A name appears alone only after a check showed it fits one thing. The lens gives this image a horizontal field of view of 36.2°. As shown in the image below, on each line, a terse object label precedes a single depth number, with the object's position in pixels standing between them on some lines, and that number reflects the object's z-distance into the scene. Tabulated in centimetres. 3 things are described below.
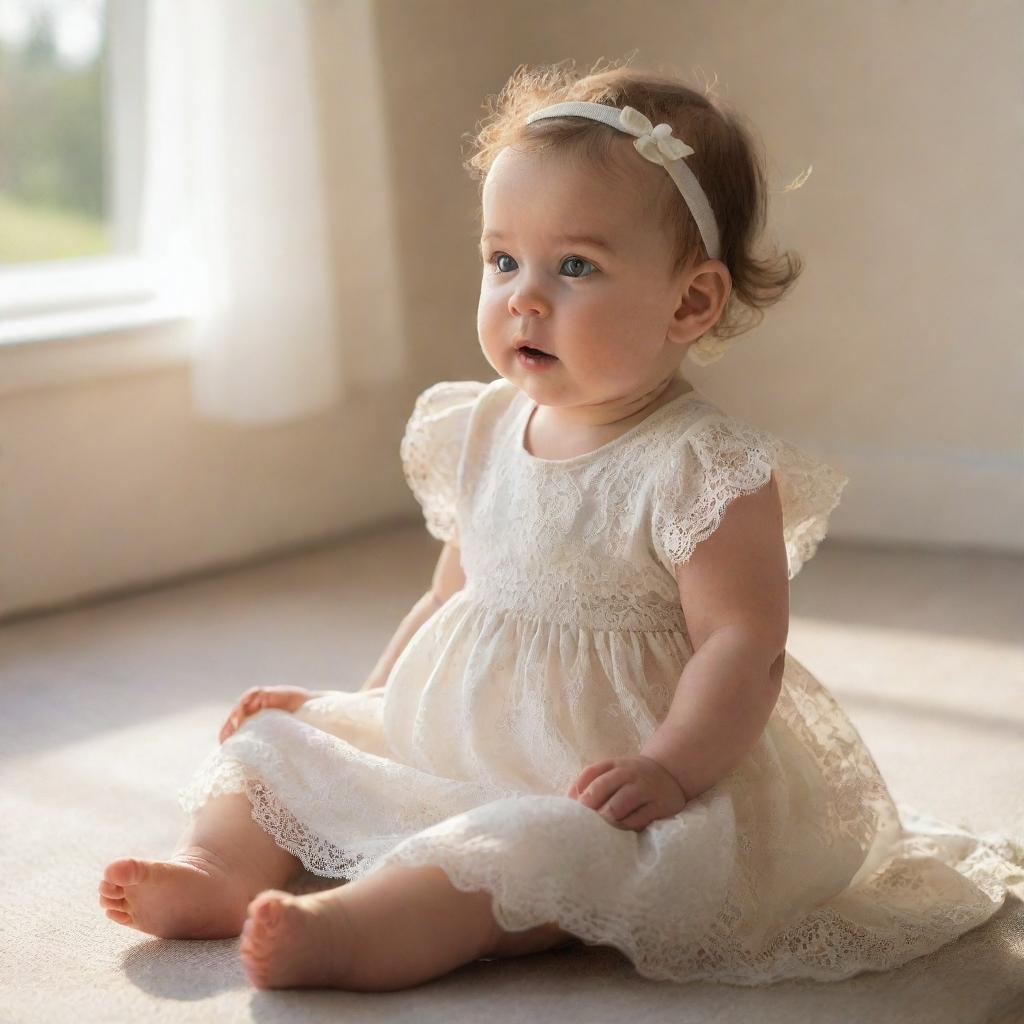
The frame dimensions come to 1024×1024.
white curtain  223
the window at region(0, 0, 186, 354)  229
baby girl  108
